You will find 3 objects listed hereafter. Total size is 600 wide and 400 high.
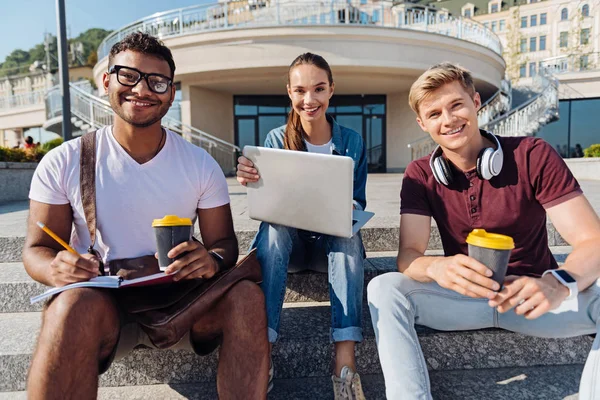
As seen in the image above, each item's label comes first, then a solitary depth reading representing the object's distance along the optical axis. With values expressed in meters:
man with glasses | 1.40
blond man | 1.49
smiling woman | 1.82
